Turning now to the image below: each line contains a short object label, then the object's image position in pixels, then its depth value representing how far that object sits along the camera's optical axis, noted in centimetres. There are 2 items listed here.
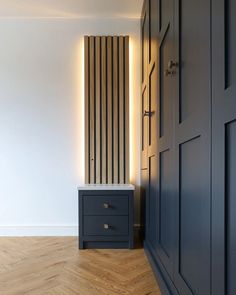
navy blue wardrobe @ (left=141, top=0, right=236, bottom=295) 57
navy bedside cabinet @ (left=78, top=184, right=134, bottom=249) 192
